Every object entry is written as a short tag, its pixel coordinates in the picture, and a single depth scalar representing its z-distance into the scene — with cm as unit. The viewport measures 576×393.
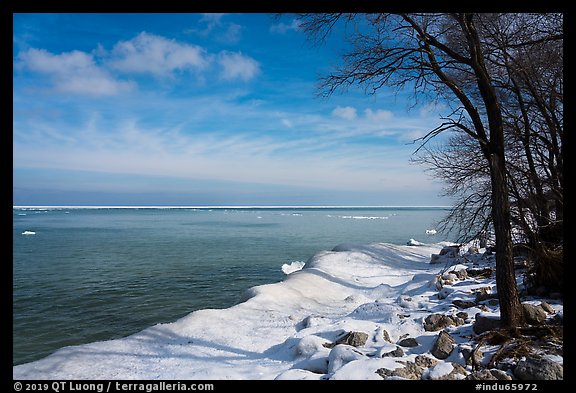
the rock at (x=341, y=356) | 445
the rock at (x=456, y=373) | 385
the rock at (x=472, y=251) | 1424
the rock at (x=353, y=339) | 520
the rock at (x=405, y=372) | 392
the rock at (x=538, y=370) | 357
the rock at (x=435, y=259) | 1603
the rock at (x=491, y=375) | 366
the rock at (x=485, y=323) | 498
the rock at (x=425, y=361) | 421
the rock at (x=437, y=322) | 550
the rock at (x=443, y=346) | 446
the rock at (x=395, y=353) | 456
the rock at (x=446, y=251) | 1614
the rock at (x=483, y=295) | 691
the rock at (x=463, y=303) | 673
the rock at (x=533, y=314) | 491
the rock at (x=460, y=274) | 989
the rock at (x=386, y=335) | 534
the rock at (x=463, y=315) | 570
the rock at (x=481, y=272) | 987
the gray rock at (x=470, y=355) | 417
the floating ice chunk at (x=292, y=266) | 1807
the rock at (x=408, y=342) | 500
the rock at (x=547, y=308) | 532
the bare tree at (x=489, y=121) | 495
